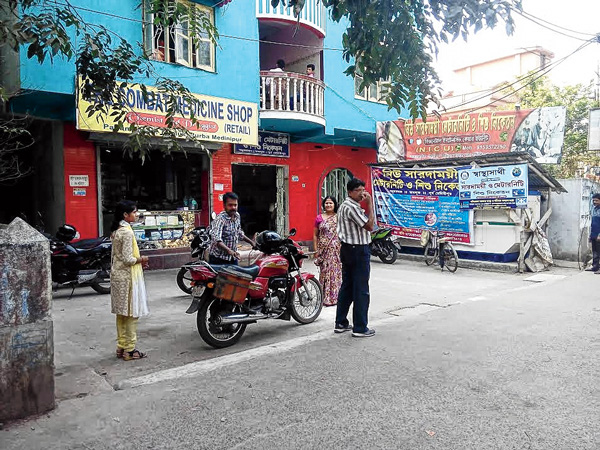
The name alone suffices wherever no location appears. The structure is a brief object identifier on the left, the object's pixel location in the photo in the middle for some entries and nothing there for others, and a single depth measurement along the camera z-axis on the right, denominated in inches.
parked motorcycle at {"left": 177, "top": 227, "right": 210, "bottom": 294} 323.9
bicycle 424.8
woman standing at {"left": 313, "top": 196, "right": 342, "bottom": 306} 271.3
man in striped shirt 208.2
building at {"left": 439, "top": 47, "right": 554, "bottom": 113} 1418.6
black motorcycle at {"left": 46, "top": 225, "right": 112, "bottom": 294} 308.3
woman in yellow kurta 179.8
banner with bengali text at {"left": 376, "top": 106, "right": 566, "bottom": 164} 434.3
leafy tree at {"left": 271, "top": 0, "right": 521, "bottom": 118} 164.1
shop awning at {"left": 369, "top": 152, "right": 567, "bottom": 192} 402.7
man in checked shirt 236.1
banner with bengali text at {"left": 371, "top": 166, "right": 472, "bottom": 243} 456.8
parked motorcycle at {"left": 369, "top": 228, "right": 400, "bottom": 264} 480.1
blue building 378.9
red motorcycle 193.9
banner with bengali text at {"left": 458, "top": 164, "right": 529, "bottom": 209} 404.2
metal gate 547.8
